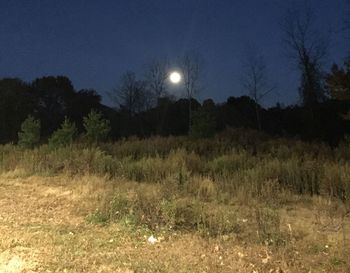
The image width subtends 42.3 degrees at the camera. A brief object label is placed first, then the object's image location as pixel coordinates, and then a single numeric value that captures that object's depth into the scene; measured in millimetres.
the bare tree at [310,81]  27219
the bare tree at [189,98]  34712
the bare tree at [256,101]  33203
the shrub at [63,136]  19684
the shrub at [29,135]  22322
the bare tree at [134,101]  40969
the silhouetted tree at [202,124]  25078
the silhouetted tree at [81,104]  43375
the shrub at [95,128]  22734
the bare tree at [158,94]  38156
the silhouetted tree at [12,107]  37250
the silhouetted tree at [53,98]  42406
